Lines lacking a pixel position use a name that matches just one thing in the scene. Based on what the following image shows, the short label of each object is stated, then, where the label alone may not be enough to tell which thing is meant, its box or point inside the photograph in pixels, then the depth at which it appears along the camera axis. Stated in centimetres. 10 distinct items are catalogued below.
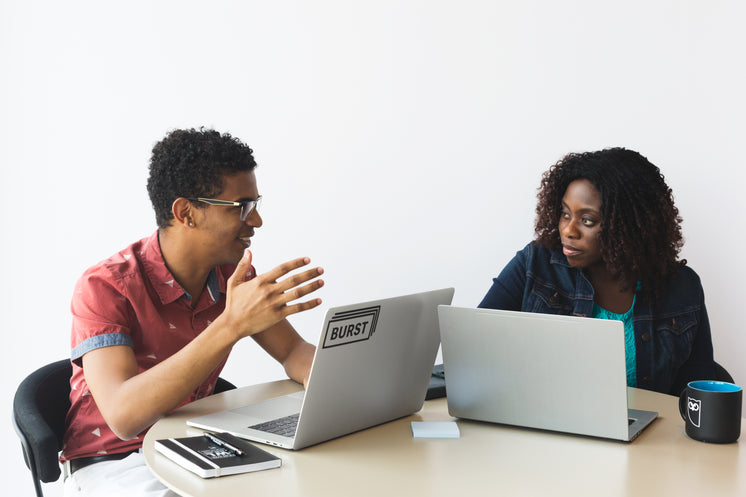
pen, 131
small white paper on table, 147
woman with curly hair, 213
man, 151
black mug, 139
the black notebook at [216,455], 124
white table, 119
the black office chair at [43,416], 160
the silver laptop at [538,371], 137
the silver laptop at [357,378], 134
